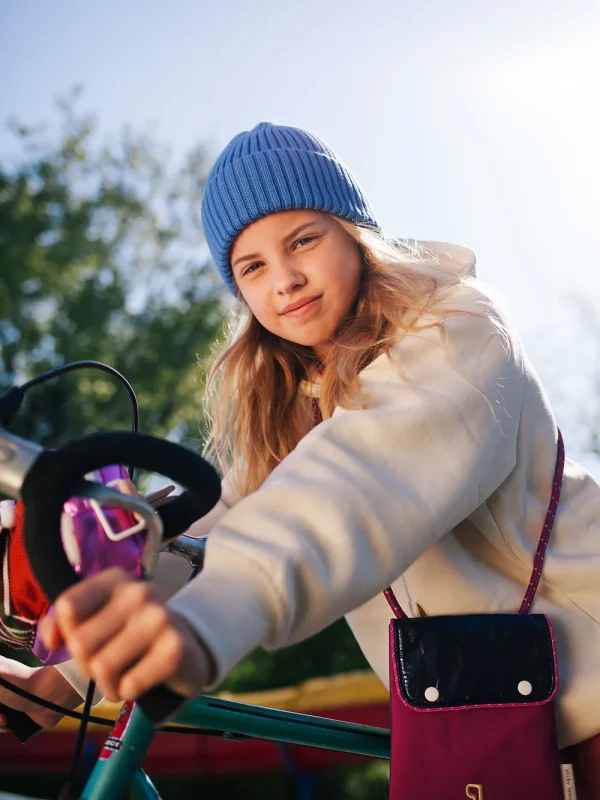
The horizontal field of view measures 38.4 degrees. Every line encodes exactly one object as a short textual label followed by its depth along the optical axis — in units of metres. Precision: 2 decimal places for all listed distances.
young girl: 0.66
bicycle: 0.61
